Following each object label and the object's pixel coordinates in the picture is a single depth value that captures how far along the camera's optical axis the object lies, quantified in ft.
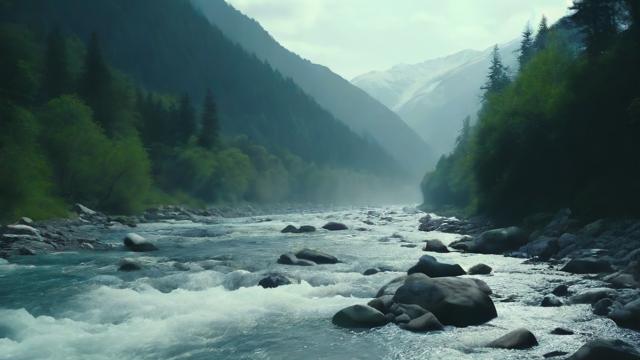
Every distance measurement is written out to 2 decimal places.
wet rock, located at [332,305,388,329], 47.55
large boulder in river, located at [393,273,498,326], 47.93
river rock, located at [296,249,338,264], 87.51
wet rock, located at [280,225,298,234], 149.07
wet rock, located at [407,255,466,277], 68.64
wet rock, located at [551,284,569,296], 57.77
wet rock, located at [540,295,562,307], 53.52
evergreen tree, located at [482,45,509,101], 263.29
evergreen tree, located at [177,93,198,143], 337.31
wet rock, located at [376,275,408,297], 57.36
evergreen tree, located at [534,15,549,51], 256.97
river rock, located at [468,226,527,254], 101.50
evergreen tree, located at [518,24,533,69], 255.21
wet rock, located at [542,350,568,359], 38.01
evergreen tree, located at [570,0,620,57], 138.62
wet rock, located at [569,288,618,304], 53.67
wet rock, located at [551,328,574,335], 43.24
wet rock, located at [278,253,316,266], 84.55
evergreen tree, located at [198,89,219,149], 347.36
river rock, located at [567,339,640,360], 34.12
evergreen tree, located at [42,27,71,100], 241.55
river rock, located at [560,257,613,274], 69.56
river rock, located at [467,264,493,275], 74.67
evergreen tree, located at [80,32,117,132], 249.96
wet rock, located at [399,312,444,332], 45.75
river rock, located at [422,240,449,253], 102.71
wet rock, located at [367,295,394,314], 50.80
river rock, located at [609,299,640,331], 43.86
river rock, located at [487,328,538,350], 40.29
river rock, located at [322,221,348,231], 162.04
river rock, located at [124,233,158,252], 101.09
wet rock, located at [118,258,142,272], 76.89
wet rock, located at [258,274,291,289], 65.36
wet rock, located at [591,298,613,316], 49.07
